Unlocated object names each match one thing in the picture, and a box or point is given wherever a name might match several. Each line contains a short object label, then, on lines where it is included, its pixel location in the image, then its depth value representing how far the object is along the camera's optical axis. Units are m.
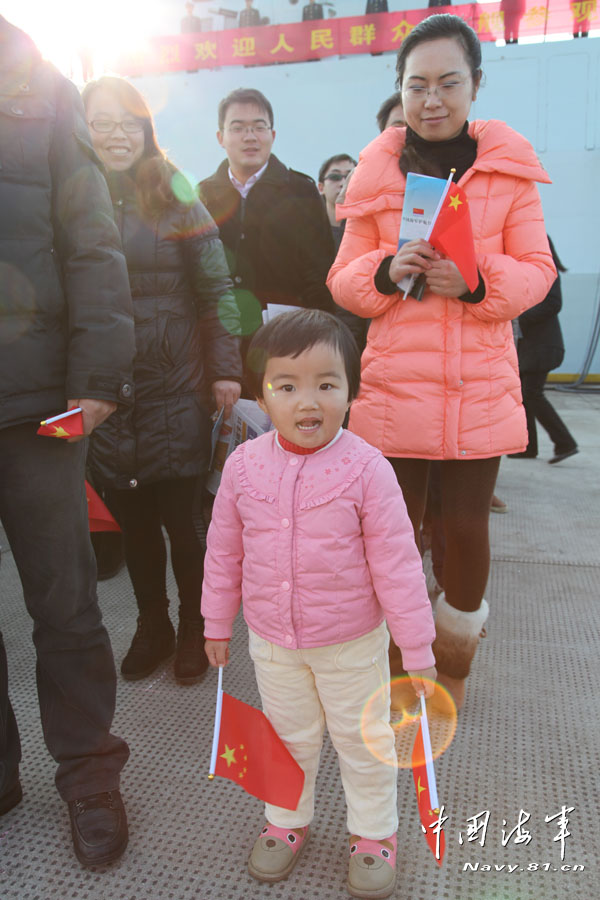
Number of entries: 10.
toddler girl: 1.21
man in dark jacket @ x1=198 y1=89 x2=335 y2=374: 2.60
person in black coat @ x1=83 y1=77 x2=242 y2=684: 1.94
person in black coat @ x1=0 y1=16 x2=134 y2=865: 1.31
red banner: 8.25
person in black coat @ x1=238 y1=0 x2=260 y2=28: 9.66
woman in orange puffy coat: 1.62
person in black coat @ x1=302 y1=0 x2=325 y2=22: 9.45
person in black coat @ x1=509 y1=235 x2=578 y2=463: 4.51
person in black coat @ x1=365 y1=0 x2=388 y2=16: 9.25
